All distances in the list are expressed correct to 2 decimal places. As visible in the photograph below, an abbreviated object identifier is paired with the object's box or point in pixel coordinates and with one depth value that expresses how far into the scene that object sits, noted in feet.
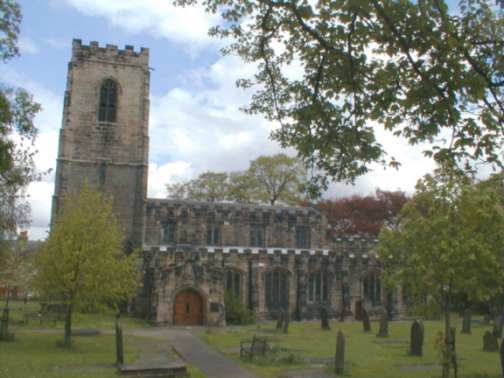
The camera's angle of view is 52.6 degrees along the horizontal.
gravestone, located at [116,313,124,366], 47.77
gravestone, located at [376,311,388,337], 77.36
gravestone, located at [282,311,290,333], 80.58
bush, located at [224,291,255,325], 93.50
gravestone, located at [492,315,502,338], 69.33
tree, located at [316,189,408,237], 166.09
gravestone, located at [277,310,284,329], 85.30
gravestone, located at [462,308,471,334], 83.97
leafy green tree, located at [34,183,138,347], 58.90
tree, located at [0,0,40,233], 35.09
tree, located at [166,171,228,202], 175.52
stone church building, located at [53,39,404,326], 101.96
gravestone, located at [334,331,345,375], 46.32
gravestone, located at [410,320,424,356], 57.11
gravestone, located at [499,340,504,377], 35.64
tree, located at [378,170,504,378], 41.63
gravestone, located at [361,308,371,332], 84.79
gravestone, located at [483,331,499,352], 62.03
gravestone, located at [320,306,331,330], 87.15
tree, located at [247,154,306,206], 169.17
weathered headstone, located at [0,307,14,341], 61.72
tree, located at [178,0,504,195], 24.90
